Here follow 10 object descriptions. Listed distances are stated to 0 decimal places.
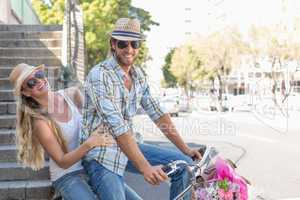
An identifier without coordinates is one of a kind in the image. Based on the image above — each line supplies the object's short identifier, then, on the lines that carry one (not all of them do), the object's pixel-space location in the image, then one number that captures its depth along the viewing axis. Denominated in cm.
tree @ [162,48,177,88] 7500
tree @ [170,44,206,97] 5666
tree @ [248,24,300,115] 2803
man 239
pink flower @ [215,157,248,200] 254
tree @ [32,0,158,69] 2481
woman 257
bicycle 251
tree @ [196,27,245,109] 3551
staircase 416
